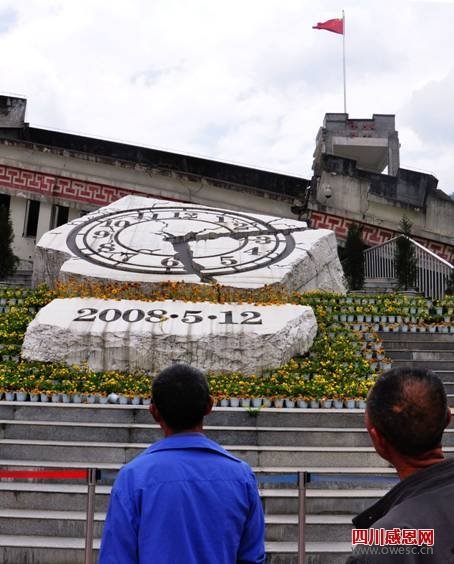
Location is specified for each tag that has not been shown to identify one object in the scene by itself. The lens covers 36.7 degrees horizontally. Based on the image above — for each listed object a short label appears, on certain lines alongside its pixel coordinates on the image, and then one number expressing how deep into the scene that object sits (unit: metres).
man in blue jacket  1.92
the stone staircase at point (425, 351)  8.11
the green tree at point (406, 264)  13.40
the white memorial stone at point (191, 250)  9.30
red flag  23.42
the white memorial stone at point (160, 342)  7.44
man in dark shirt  1.34
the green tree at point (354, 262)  14.39
